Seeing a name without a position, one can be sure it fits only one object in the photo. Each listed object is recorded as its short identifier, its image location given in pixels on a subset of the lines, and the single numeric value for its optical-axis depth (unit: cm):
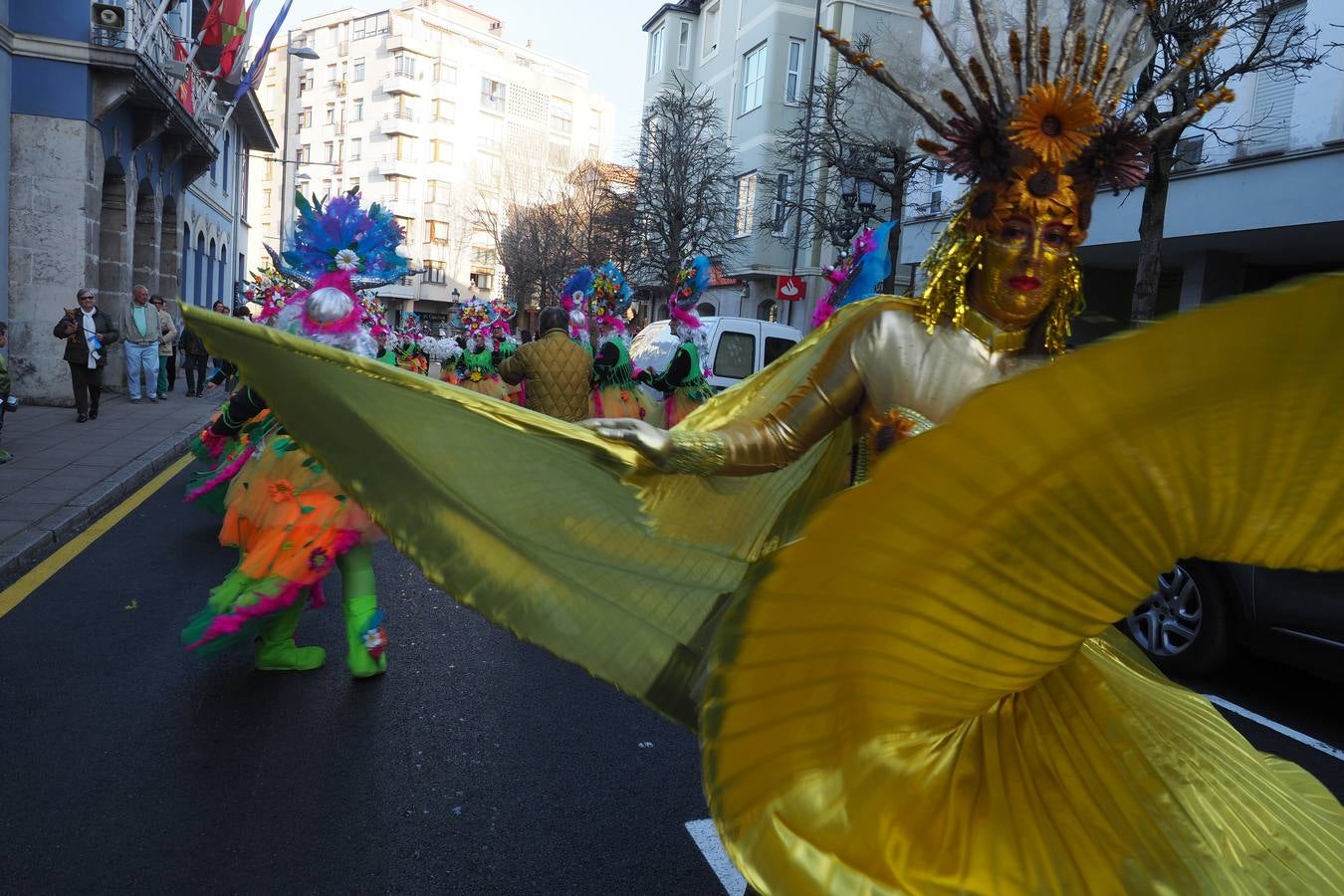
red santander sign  1708
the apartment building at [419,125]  7481
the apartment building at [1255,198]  1217
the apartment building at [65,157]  1473
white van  1266
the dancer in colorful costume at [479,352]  1179
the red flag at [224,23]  1931
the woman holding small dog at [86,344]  1305
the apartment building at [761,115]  3052
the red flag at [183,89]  1961
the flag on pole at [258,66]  2102
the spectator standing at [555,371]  726
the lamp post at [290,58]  2284
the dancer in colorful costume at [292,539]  412
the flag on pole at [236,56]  2028
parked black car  450
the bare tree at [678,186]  2650
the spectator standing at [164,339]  1700
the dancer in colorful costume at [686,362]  865
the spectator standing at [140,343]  1590
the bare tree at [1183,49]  842
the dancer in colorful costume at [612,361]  909
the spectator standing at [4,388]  955
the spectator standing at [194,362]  1873
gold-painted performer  111
